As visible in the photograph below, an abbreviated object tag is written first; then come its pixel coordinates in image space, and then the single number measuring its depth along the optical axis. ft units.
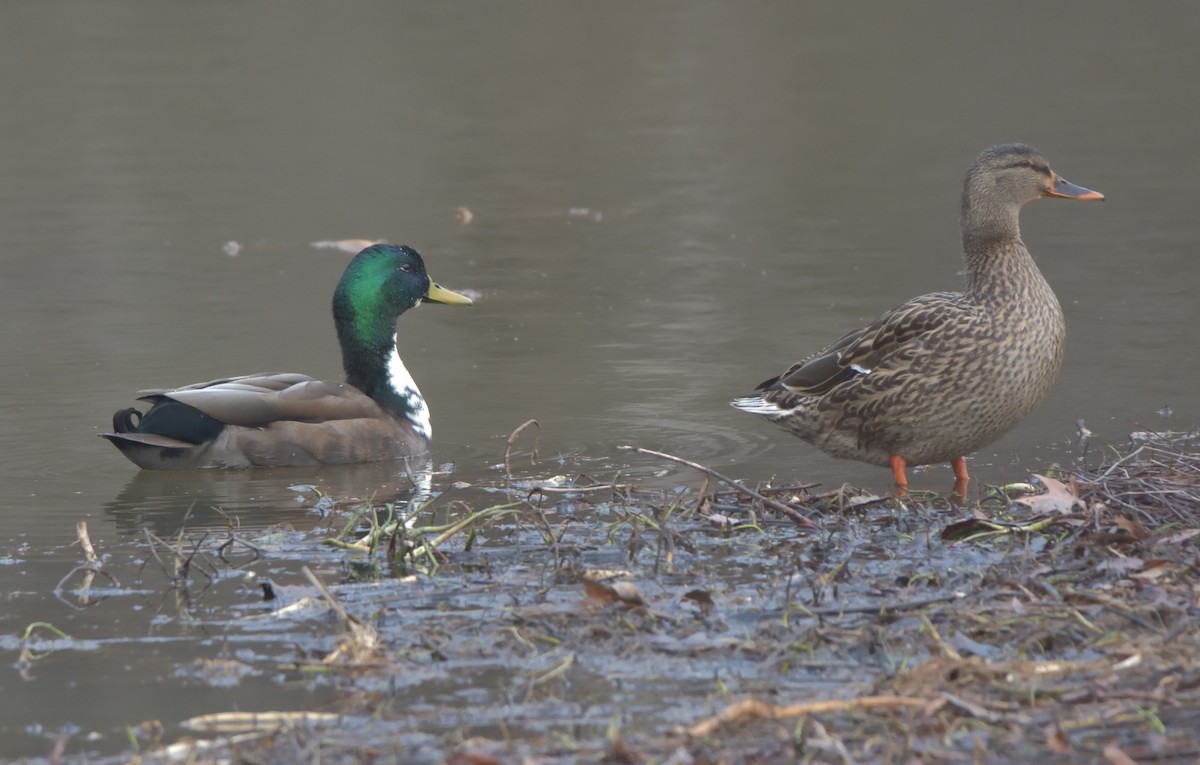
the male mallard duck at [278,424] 57.31
